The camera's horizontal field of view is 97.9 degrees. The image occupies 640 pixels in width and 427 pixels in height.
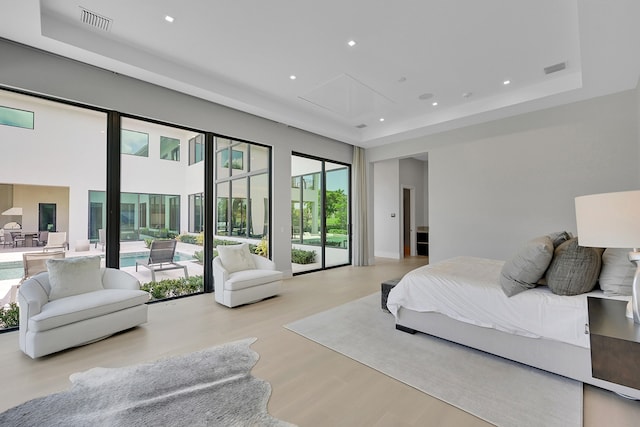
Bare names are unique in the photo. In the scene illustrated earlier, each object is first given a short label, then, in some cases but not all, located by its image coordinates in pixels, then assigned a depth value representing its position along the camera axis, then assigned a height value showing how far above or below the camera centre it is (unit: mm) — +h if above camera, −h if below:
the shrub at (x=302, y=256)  6387 -841
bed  2121 -871
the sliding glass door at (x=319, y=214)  6436 +163
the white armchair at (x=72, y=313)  2562 -909
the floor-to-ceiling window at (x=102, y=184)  3328 +557
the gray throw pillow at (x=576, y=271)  2197 -420
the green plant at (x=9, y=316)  3203 -1068
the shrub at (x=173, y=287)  4254 -1044
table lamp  1426 -34
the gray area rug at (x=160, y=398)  1781 -1253
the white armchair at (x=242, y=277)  3990 -831
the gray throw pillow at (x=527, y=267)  2332 -414
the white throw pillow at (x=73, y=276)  3010 -597
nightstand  1227 -608
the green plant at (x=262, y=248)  5812 -564
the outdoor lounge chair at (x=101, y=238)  3824 -211
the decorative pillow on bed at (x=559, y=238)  2726 -202
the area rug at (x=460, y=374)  1874 -1281
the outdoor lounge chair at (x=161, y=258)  4289 -568
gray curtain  7344 +109
